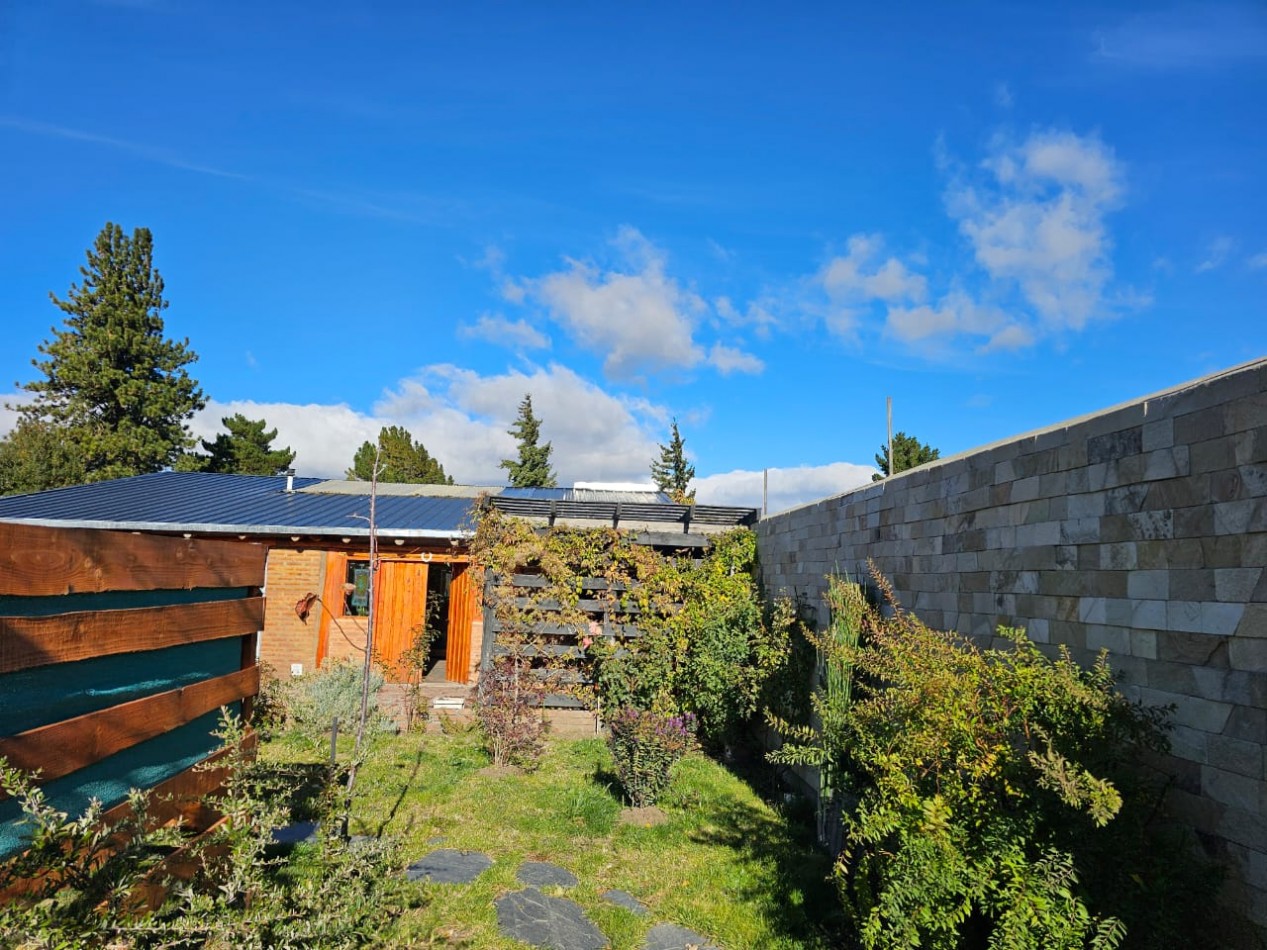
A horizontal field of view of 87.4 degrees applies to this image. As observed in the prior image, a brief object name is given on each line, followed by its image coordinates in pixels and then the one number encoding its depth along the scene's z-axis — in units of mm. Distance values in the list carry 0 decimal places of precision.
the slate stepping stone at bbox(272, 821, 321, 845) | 4773
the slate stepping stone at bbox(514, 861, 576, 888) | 4594
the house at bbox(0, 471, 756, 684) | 10906
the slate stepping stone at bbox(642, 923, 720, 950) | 3869
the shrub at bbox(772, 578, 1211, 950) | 2336
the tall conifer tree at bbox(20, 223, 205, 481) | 23625
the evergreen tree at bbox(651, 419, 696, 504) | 32188
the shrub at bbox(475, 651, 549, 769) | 7328
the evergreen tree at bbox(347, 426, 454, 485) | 33844
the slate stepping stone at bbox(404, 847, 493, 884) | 4500
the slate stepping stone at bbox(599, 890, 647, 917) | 4293
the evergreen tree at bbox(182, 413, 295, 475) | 27516
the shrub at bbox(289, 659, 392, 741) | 7703
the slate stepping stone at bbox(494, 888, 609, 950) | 3844
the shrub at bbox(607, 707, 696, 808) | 6051
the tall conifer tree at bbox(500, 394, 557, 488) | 33250
